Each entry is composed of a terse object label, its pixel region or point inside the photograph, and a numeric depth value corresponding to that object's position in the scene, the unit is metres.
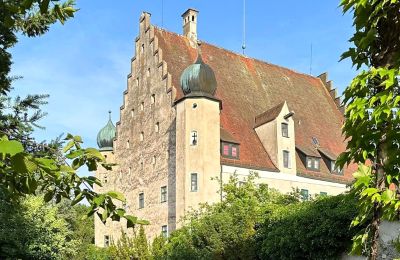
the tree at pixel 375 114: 4.22
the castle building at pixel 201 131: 33.75
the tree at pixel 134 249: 27.02
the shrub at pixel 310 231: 16.12
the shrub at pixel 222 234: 20.55
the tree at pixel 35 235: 24.56
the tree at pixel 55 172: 3.25
